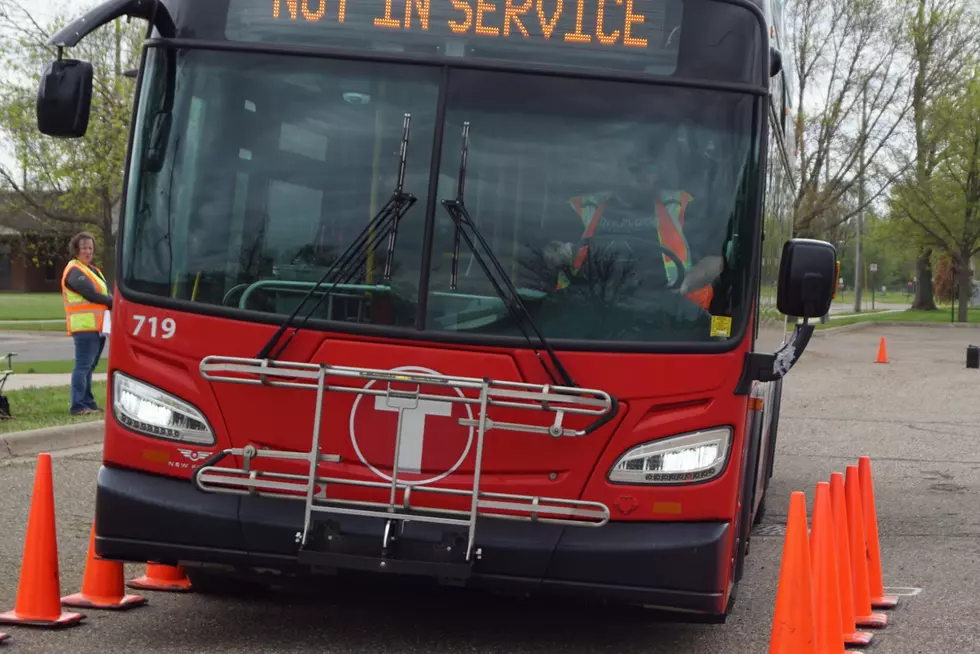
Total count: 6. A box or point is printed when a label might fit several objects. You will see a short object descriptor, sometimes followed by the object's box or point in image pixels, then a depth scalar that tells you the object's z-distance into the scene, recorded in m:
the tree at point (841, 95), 46.22
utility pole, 48.37
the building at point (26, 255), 52.41
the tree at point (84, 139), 36.09
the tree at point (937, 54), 53.22
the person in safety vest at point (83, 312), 13.76
